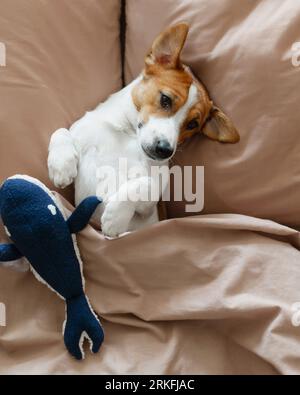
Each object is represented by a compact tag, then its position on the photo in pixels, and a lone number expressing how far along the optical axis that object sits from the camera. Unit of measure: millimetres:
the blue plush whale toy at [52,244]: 1012
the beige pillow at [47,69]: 1193
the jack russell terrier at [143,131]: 1203
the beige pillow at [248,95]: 1231
